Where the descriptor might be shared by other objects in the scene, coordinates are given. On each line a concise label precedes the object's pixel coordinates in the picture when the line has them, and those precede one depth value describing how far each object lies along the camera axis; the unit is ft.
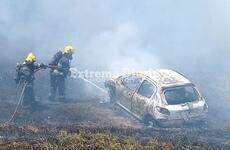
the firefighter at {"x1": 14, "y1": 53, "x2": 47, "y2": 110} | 46.50
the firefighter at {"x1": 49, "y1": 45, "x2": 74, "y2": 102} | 50.62
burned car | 43.86
